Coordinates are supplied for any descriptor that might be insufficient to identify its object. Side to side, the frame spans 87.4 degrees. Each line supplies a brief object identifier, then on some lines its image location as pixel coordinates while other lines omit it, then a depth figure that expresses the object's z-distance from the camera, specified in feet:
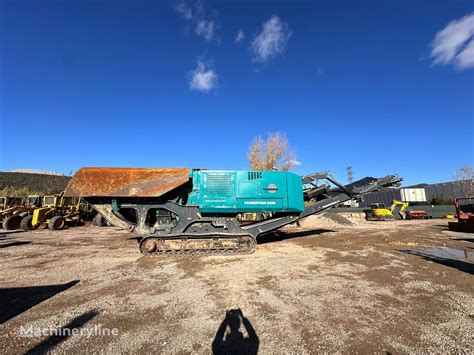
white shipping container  132.57
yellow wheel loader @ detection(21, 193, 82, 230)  53.87
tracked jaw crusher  27.99
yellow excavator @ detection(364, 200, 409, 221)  88.89
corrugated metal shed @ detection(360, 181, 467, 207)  129.08
